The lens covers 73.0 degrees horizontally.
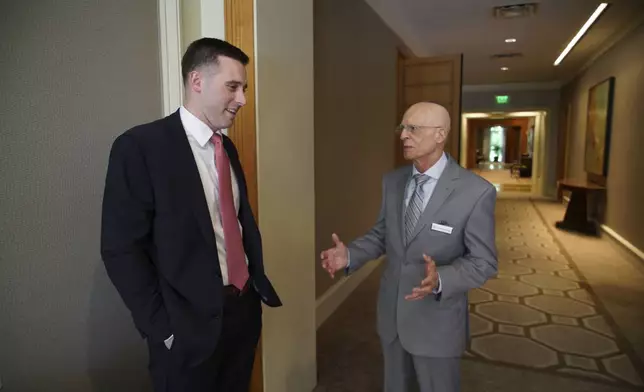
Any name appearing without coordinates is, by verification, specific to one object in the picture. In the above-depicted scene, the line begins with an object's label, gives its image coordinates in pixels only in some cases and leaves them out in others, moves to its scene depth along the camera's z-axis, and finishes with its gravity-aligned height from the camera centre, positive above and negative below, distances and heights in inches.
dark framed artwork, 257.9 +9.1
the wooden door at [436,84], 207.9 +29.5
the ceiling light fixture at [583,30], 201.9 +62.3
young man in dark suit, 47.4 -10.1
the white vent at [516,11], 206.4 +64.2
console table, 265.1 -41.8
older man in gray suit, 60.6 -16.3
